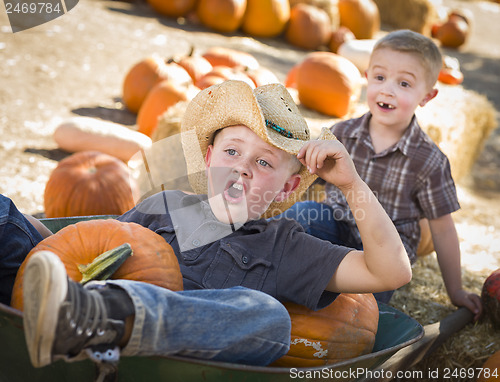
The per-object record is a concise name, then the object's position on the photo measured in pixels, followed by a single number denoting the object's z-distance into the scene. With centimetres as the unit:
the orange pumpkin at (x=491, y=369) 233
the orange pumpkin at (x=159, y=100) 444
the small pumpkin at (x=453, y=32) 1120
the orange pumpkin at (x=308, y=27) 850
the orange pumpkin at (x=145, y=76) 505
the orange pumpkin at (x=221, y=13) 807
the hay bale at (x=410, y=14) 1131
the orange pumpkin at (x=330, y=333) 184
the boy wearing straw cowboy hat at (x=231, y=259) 124
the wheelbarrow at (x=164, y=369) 135
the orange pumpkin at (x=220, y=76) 437
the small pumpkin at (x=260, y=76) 456
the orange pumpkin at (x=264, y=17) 834
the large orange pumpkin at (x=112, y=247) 160
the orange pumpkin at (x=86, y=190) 315
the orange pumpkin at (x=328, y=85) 495
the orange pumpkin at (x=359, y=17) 930
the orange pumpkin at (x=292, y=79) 566
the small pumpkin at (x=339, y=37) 859
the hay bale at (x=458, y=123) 457
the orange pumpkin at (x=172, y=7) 812
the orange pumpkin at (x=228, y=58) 534
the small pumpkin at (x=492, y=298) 272
